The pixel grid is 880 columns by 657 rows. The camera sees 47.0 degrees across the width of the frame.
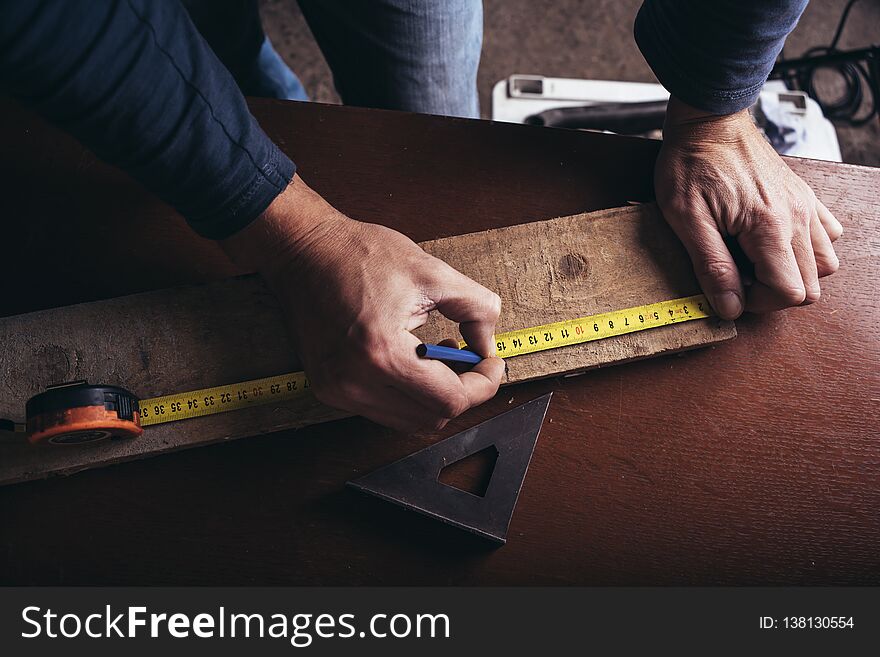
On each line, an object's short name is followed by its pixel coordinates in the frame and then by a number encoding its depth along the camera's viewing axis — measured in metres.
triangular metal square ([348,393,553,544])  0.60
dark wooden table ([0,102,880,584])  0.59
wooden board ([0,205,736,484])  0.59
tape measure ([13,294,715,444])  0.55
